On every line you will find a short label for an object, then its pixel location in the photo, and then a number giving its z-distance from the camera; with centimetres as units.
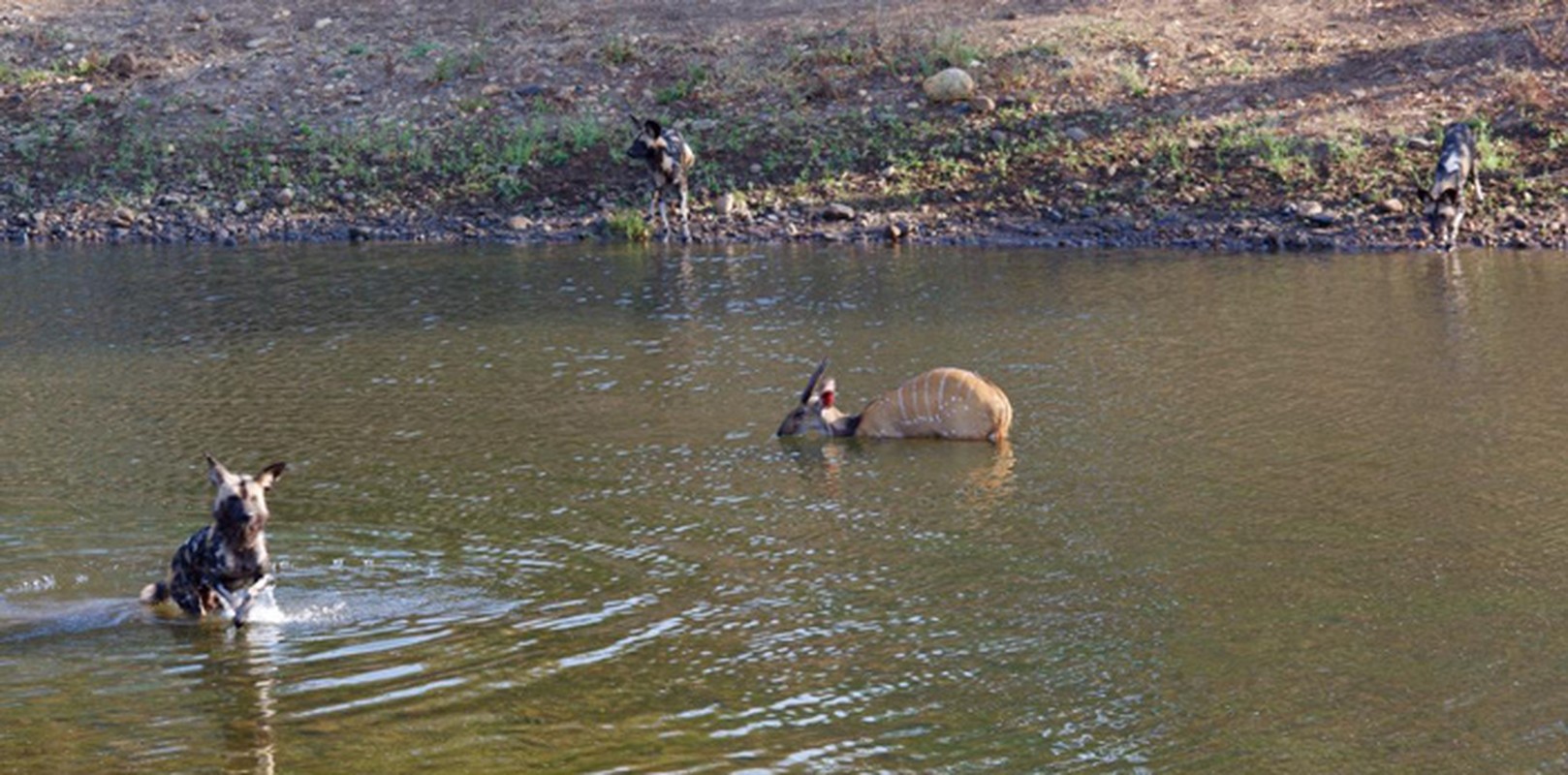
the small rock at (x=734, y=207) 2656
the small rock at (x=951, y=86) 2820
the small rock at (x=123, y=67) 3130
